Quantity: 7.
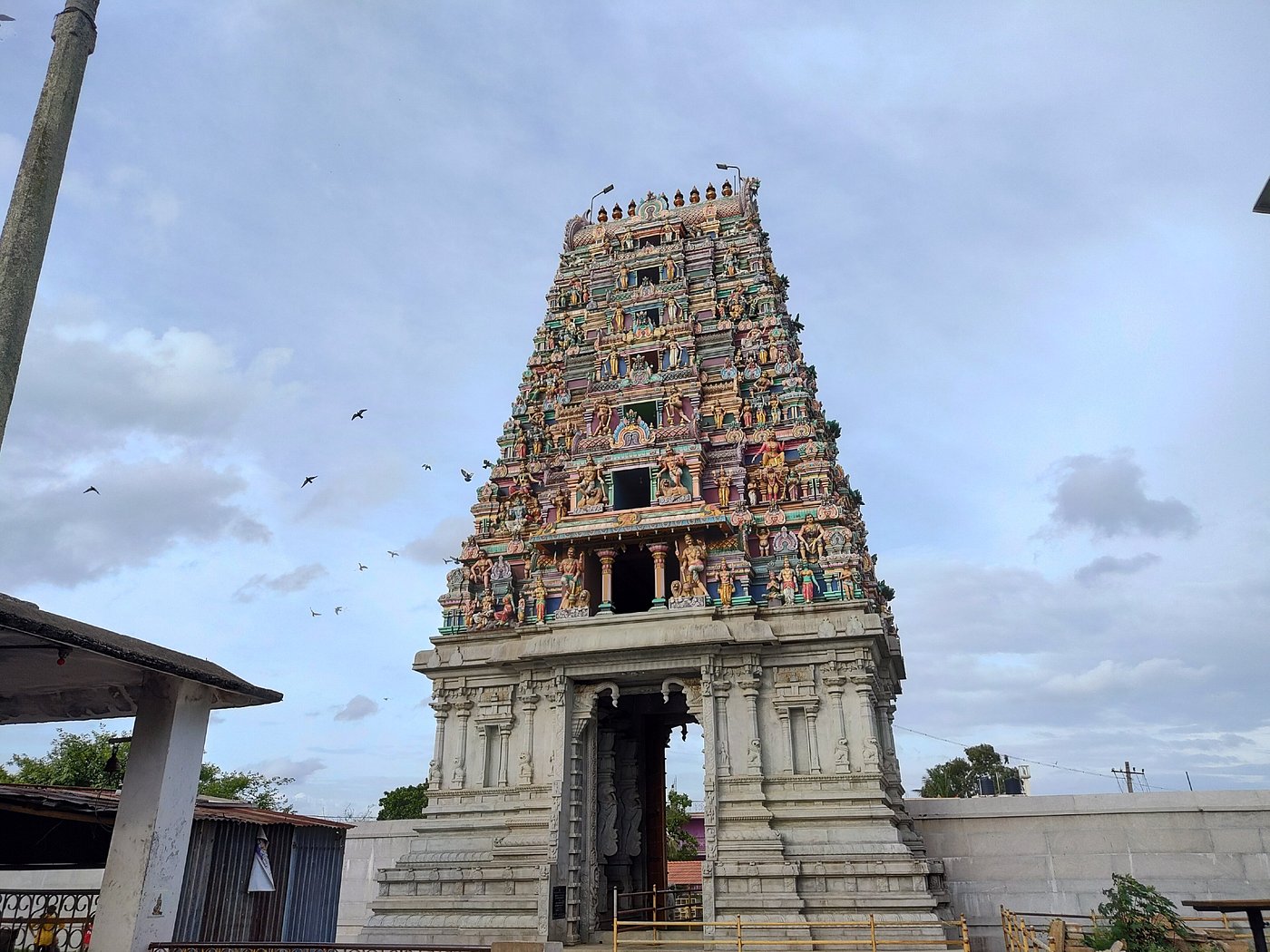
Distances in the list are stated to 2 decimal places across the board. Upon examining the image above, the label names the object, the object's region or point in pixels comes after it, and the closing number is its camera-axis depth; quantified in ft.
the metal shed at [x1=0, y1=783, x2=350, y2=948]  45.60
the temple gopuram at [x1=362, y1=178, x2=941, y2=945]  65.67
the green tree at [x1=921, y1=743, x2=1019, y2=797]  185.98
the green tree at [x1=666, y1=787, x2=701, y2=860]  172.65
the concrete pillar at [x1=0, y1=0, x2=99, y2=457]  22.53
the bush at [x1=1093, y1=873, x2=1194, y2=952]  40.91
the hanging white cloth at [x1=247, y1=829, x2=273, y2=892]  60.90
